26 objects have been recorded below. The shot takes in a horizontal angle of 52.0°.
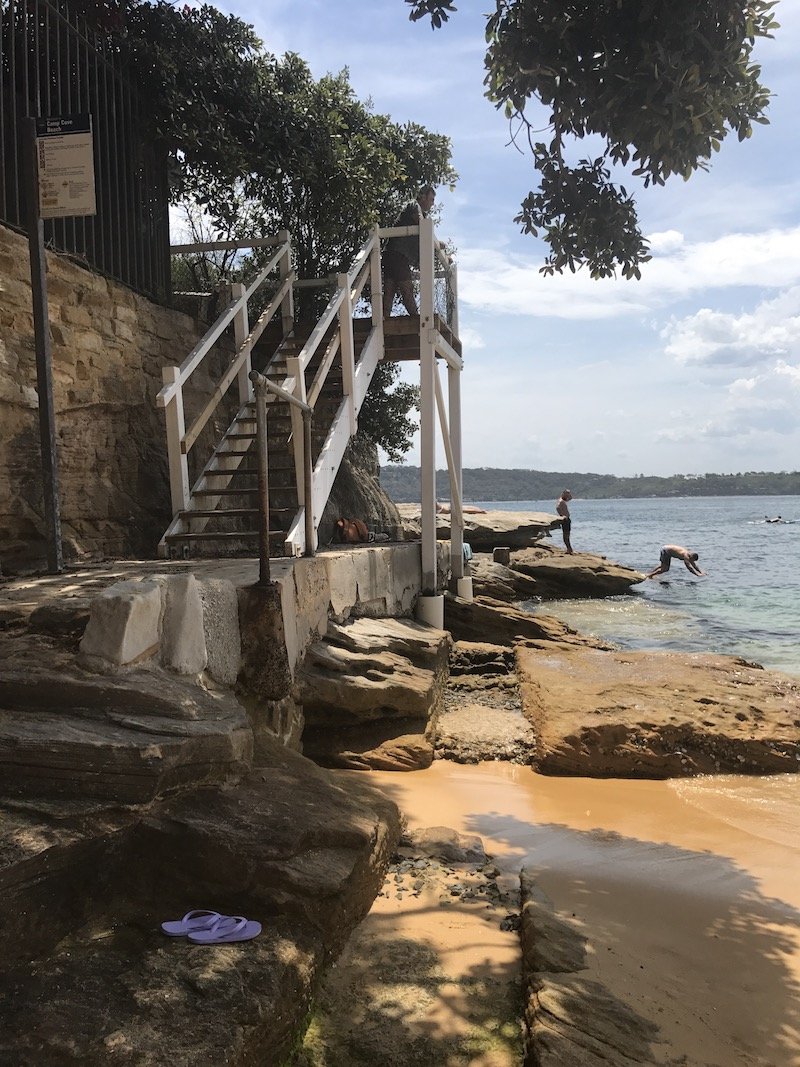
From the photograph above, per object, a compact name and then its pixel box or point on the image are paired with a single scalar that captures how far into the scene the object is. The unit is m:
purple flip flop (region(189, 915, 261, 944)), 2.37
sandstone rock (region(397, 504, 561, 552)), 22.22
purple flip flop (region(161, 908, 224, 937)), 2.39
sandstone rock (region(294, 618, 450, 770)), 5.04
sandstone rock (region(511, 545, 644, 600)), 19.22
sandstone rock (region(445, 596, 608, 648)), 9.51
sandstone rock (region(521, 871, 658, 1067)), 2.23
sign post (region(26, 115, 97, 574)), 4.74
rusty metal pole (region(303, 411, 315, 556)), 5.38
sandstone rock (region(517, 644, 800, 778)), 5.45
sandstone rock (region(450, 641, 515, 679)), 8.12
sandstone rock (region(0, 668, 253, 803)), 2.59
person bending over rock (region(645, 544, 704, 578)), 23.09
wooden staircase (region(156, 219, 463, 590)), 6.19
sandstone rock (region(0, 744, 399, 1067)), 1.95
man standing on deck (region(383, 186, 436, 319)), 9.97
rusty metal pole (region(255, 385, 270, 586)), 4.05
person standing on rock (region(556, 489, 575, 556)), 24.01
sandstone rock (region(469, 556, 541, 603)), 14.80
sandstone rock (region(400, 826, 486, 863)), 3.70
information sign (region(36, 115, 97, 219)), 4.77
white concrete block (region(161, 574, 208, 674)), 3.39
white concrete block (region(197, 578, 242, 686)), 3.76
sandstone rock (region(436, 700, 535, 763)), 5.58
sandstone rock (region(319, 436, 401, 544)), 11.31
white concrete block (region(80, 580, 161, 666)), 3.10
